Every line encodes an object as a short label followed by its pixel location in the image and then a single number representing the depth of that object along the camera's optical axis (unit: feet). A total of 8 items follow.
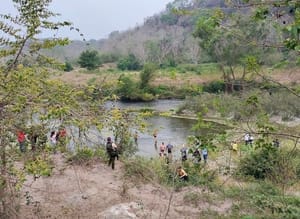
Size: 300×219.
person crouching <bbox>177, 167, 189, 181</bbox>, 28.56
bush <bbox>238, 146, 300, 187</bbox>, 28.60
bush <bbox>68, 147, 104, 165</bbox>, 30.53
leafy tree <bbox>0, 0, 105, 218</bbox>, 15.82
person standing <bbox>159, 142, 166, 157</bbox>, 42.23
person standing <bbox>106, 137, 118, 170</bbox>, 29.86
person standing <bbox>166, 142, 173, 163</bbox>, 38.82
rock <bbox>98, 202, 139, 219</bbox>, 22.98
